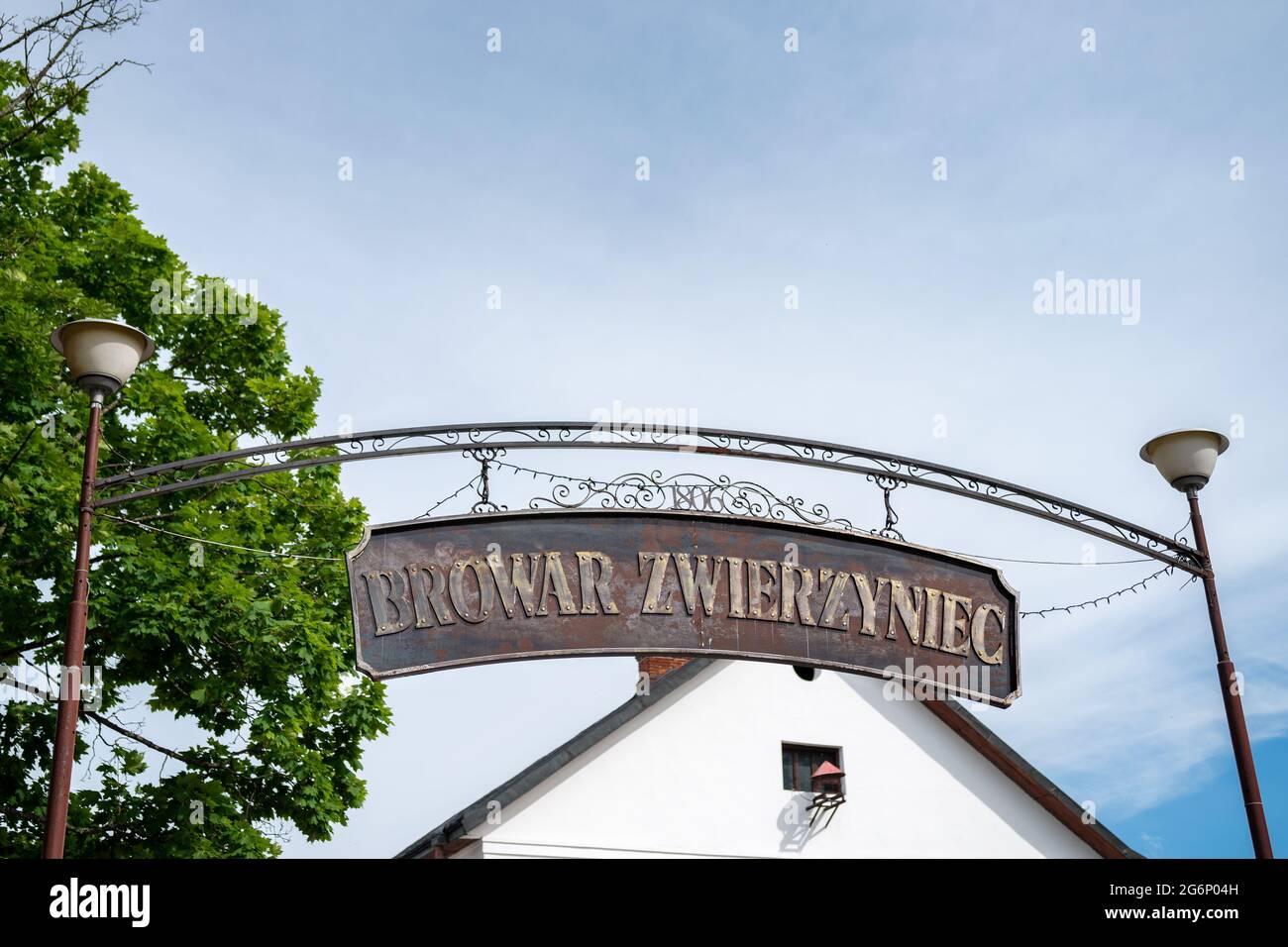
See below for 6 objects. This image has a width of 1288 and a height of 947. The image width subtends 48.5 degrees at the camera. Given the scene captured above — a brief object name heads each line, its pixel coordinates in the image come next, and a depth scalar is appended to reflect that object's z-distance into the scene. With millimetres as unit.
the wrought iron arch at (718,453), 8875
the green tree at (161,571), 14422
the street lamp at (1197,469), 9945
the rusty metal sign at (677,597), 8672
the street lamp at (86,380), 7793
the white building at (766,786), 17297
